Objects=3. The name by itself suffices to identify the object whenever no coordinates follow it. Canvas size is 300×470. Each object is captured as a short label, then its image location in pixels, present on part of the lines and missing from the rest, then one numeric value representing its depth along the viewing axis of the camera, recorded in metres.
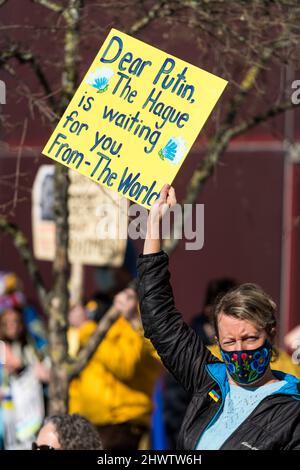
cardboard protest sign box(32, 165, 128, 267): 10.98
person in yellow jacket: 12.30
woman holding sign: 5.59
